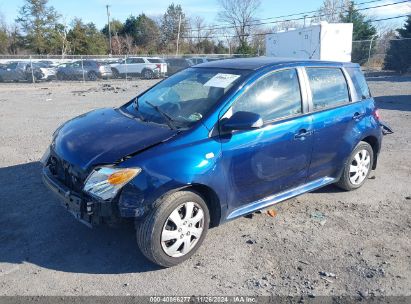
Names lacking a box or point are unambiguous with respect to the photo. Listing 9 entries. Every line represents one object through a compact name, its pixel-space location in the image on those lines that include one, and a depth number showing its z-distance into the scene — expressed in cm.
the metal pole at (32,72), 2507
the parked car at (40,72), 2564
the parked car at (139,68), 2820
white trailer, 2489
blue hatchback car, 329
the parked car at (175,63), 2986
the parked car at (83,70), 2664
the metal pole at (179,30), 5971
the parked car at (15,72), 2580
